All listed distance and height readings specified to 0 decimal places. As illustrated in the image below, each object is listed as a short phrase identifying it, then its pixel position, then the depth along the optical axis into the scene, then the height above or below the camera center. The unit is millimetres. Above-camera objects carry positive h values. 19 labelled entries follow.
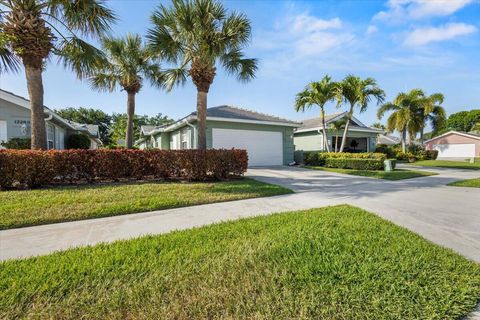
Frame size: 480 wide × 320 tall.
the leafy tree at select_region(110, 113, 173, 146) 43088 +10255
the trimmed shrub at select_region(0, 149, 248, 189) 6688 -189
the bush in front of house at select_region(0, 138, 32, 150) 10876 +865
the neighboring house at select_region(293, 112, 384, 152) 20875 +2092
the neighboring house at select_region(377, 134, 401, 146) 44953 +3208
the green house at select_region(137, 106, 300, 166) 14875 +1708
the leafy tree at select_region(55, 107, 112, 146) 57875 +11310
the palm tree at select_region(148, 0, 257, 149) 8227 +4470
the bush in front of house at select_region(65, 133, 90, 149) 17906 +1441
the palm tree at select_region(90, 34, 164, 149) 12867 +5219
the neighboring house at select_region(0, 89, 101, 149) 11375 +2325
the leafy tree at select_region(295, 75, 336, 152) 16281 +4500
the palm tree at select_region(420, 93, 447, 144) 23984 +4542
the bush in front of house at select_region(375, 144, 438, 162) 23469 +185
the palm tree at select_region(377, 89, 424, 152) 23953 +4618
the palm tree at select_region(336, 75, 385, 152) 15766 +4416
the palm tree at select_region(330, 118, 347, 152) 20297 +2793
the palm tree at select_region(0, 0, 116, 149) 7086 +4024
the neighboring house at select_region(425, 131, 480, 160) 34781 +1505
